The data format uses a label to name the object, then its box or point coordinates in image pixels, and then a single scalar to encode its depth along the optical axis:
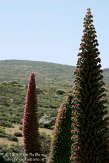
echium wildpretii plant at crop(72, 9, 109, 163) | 4.18
